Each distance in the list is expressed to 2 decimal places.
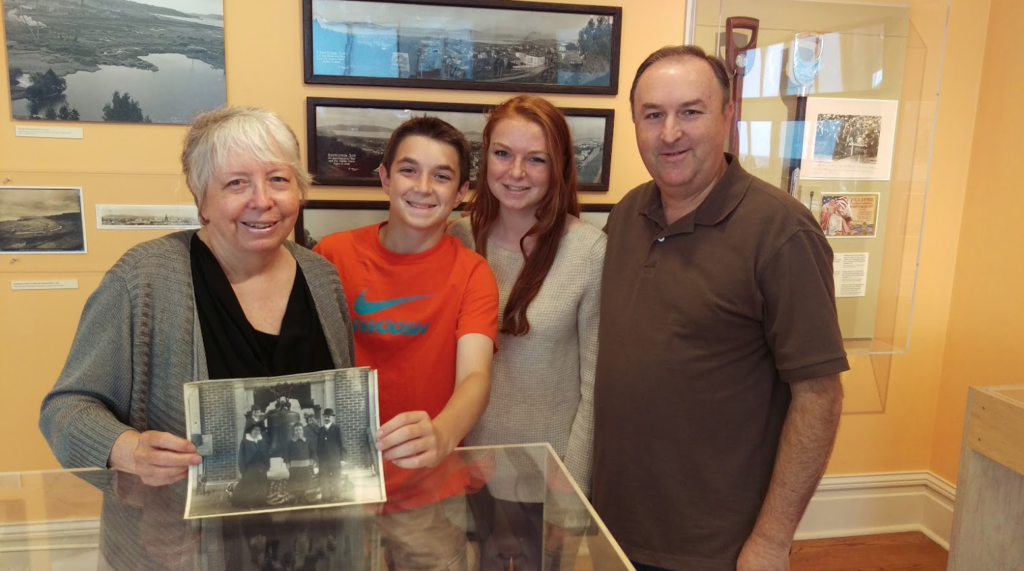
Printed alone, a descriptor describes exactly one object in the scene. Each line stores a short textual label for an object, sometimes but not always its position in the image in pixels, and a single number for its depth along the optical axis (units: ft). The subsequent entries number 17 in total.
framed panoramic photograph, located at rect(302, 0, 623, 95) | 8.75
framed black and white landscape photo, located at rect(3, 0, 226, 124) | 8.05
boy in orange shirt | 6.00
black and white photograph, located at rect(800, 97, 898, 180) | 9.95
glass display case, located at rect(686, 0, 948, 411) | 9.71
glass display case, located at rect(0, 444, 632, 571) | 3.87
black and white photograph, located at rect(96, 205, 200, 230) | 8.54
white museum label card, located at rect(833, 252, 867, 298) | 10.46
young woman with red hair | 6.58
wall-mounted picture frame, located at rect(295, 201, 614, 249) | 9.03
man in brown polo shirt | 5.42
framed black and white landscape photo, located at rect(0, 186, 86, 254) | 8.32
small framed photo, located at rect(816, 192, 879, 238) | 10.23
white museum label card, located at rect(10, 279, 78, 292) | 8.49
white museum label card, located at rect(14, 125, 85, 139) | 8.19
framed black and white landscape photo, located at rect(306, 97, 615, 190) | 8.87
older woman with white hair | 4.40
